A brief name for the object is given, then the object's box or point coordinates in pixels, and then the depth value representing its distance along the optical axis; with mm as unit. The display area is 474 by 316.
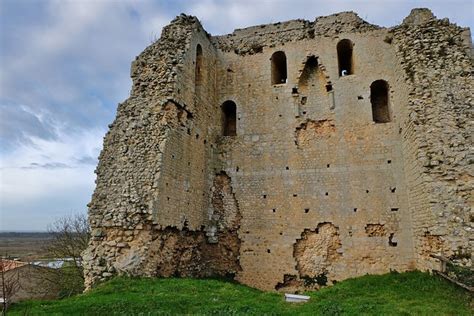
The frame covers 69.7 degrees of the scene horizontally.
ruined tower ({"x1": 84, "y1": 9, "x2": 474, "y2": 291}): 8938
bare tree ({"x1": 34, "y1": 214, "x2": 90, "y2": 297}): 16875
